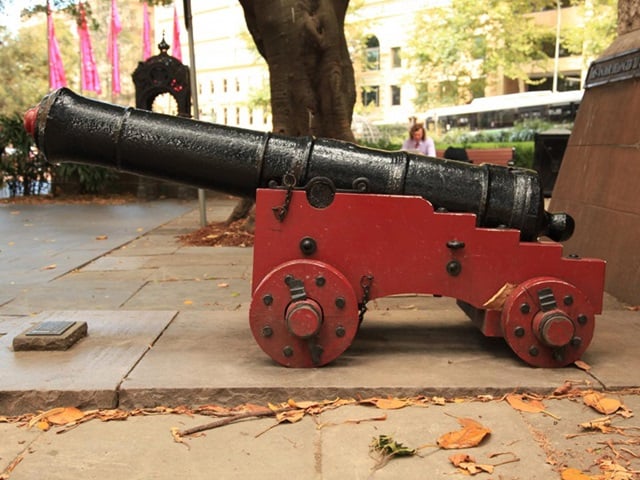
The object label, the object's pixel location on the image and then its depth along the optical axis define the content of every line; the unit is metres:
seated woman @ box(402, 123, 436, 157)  9.78
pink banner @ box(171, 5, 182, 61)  35.88
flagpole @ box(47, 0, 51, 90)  30.74
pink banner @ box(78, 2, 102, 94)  34.77
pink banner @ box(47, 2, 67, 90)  31.33
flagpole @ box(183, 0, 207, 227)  9.40
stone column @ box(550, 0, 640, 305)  5.13
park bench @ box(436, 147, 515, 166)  15.88
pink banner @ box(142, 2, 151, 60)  39.31
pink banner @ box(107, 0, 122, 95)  37.81
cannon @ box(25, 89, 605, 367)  3.26
